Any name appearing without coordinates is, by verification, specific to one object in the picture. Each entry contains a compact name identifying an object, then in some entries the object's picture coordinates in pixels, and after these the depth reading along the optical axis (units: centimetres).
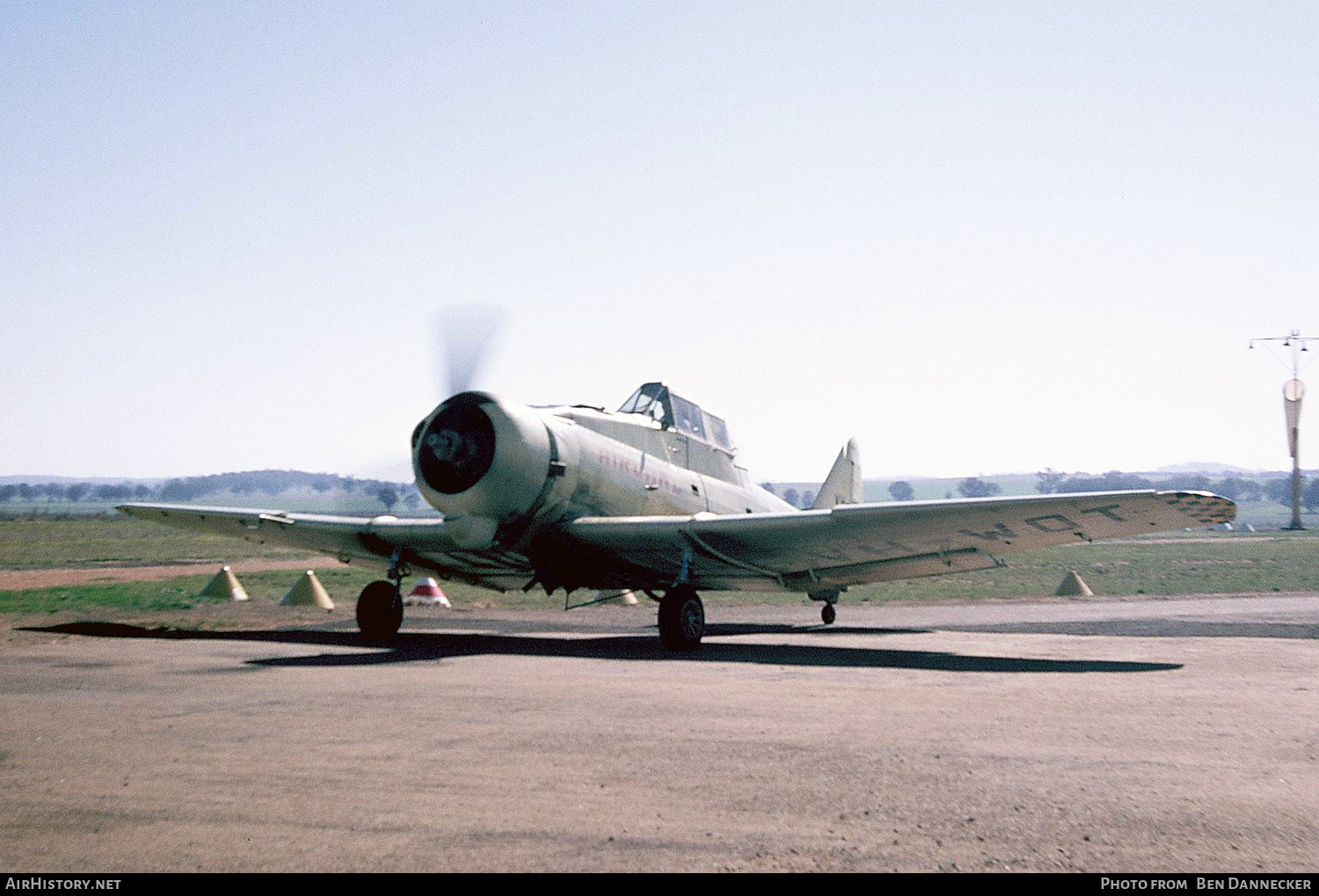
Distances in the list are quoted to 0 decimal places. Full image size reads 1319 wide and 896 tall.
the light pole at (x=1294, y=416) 6781
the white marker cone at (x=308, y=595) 2242
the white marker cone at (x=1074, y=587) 2788
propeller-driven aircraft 1395
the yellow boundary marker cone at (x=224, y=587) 2389
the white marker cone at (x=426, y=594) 2406
